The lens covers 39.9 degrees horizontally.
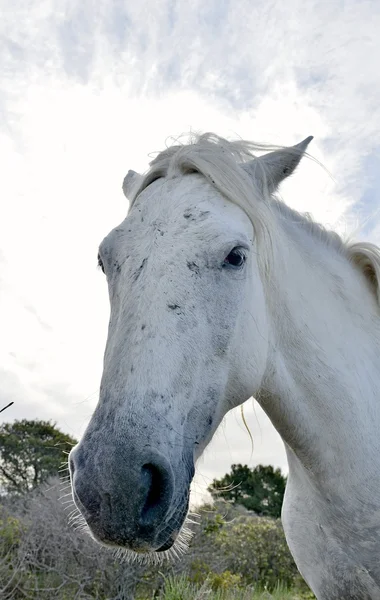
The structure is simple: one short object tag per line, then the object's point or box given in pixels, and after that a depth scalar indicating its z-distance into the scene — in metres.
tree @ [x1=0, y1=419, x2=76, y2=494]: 12.65
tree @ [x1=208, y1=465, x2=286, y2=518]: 16.81
